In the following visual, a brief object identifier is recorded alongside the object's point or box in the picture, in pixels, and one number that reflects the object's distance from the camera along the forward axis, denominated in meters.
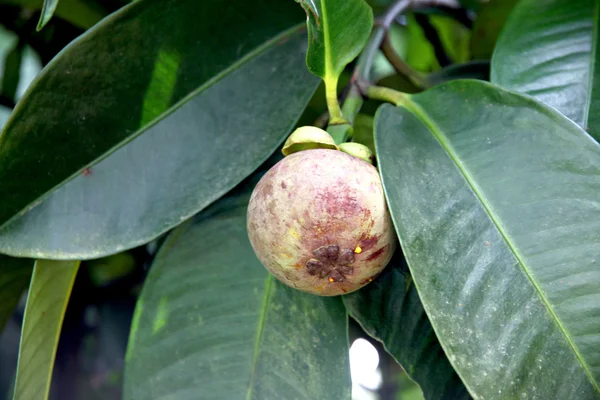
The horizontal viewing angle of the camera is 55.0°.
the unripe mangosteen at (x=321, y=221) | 0.54
